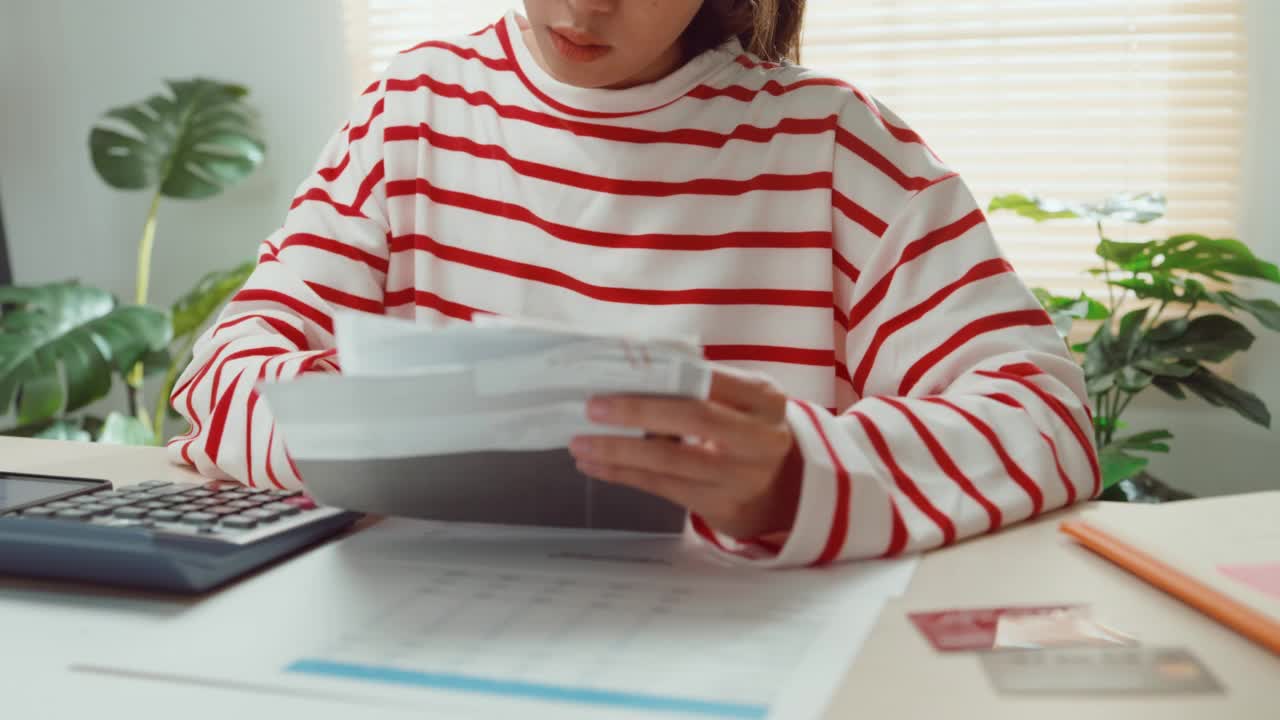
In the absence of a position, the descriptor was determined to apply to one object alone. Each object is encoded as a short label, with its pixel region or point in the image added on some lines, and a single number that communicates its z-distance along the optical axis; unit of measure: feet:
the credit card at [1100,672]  1.47
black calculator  1.85
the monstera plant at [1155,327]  6.75
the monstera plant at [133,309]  7.61
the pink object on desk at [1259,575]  1.81
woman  2.79
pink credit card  1.62
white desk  1.42
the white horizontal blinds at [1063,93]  7.35
